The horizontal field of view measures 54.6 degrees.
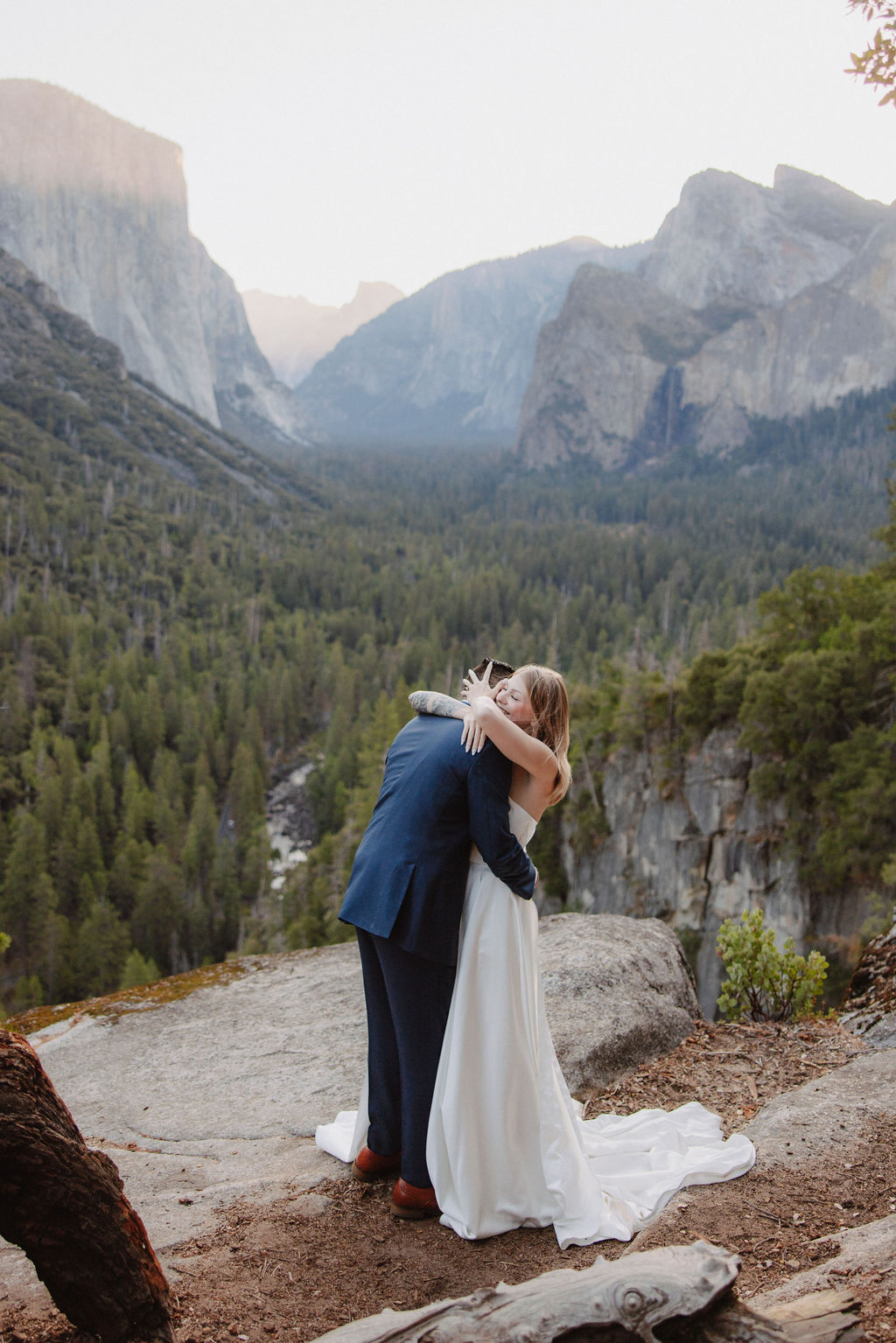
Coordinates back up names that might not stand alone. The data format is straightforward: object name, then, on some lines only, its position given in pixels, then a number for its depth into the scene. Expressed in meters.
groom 3.99
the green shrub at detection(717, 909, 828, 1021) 7.22
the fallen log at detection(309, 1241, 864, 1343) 2.40
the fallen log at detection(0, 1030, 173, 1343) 2.57
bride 3.99
